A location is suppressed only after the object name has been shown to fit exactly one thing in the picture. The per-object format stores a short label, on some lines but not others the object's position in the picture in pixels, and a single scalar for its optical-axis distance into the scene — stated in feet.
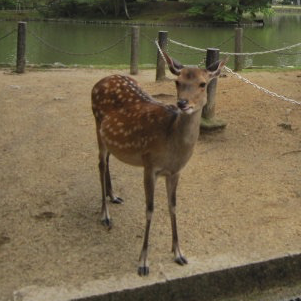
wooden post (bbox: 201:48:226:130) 20.81
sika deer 10.36
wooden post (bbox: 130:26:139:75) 34.76
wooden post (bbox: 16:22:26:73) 33.68
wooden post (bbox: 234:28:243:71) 37.29
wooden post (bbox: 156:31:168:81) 30.45
